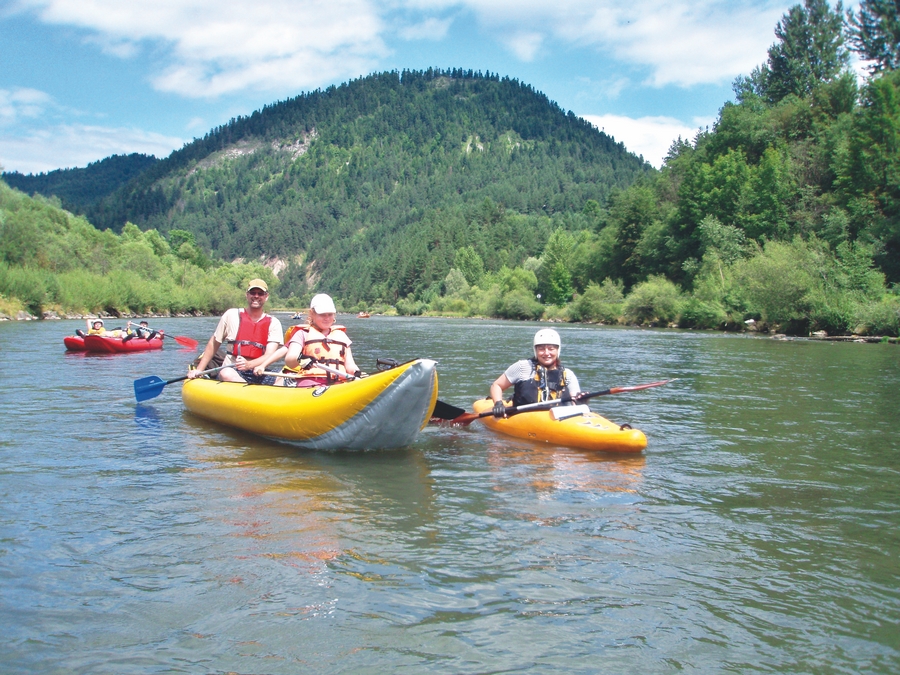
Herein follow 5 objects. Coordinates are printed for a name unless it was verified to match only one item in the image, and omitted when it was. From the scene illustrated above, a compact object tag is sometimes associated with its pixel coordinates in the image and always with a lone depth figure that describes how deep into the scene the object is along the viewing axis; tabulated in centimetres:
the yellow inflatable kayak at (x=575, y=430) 846
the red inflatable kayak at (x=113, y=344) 2225
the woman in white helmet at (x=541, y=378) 924
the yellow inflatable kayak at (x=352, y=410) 785
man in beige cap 1032
